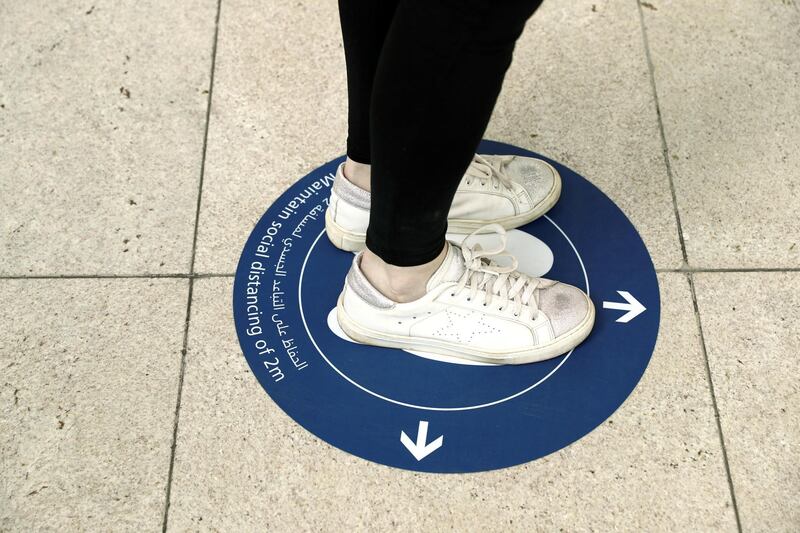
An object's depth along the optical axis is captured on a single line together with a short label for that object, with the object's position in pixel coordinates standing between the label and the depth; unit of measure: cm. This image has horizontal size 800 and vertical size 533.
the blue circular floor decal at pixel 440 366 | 179
